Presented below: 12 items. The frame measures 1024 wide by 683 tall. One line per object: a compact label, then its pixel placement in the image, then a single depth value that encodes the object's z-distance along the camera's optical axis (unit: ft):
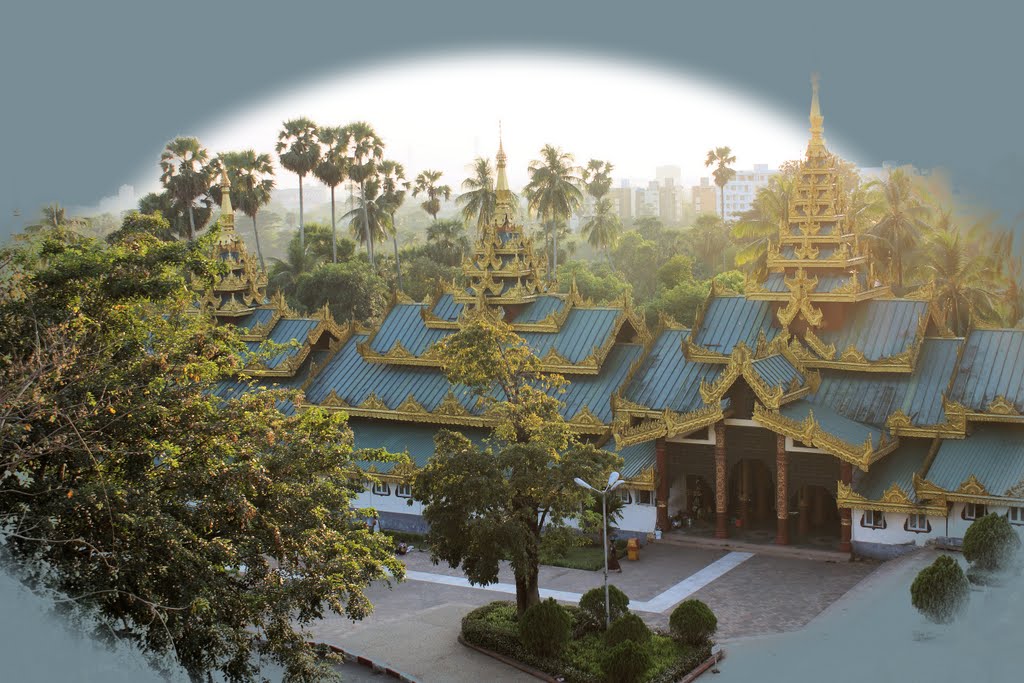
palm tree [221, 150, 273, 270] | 226.79
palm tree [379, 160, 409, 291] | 241.55
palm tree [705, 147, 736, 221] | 302.86
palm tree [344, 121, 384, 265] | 235.20
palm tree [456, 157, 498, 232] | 242.58
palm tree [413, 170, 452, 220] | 261.65
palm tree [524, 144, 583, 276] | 240.53
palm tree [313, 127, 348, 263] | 233.35
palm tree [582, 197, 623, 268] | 264.31
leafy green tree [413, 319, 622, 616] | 84.02
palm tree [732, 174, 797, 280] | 201.16
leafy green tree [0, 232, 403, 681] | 60.70
